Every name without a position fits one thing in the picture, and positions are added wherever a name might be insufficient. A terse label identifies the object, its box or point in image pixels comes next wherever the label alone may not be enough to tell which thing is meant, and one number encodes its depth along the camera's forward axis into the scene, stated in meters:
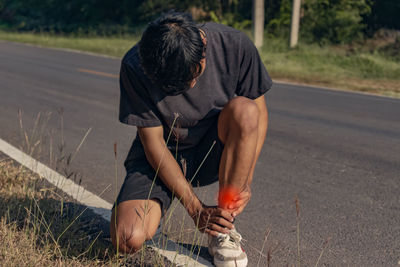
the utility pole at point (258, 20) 21.25
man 2.48
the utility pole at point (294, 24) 20.02
